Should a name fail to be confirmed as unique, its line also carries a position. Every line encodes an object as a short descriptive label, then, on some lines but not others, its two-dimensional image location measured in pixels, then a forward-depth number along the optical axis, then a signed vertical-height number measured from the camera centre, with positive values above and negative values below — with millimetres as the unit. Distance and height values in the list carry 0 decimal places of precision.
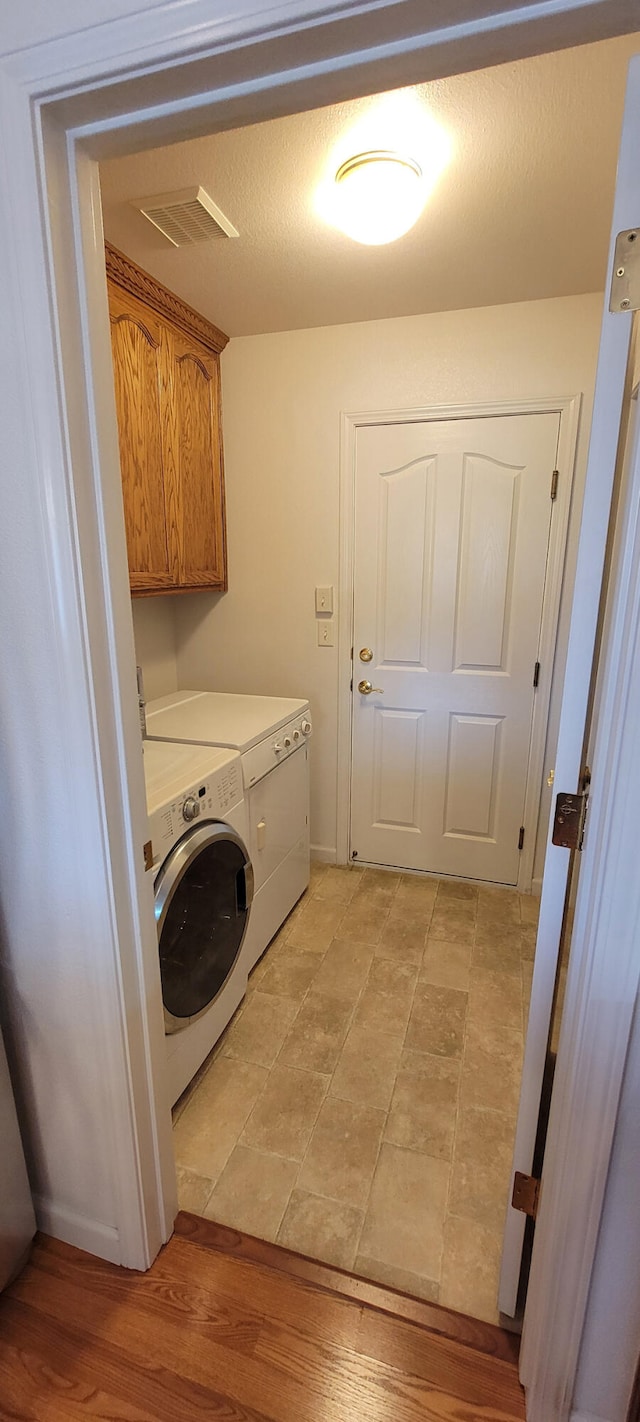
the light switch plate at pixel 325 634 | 2549 -301
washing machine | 1332 -832
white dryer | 1851 -696
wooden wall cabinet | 1791 +463
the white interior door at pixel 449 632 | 2240 -275
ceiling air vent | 1430 +896
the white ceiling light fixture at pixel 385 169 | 1210 +907
